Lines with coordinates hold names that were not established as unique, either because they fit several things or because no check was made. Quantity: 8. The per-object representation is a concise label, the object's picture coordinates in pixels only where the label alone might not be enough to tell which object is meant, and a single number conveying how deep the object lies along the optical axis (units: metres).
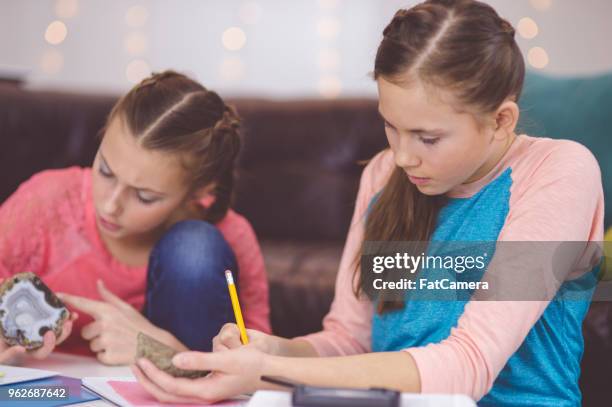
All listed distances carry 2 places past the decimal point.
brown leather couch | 3.06
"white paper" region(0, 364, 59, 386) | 1.80
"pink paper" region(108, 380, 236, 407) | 1.72
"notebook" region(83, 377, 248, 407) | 1.72
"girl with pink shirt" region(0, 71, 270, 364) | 2.06
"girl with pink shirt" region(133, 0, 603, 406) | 1.68
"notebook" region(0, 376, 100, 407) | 1.71
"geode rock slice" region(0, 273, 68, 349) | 1.91
